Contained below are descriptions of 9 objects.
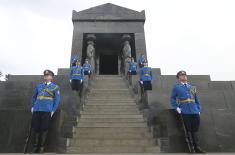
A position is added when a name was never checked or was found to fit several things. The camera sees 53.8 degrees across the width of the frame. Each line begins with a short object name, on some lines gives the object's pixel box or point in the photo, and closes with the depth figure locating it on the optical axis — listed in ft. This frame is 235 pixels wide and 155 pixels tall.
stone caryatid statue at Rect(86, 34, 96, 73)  51.68
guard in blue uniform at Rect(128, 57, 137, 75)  44.88
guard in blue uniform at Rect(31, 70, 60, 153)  18.15
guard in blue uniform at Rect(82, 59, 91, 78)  44.21
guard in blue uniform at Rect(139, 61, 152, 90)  33.55
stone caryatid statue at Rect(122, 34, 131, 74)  51.74
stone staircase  19.93
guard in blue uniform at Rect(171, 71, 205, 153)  18.92
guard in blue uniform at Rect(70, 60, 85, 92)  33.09
